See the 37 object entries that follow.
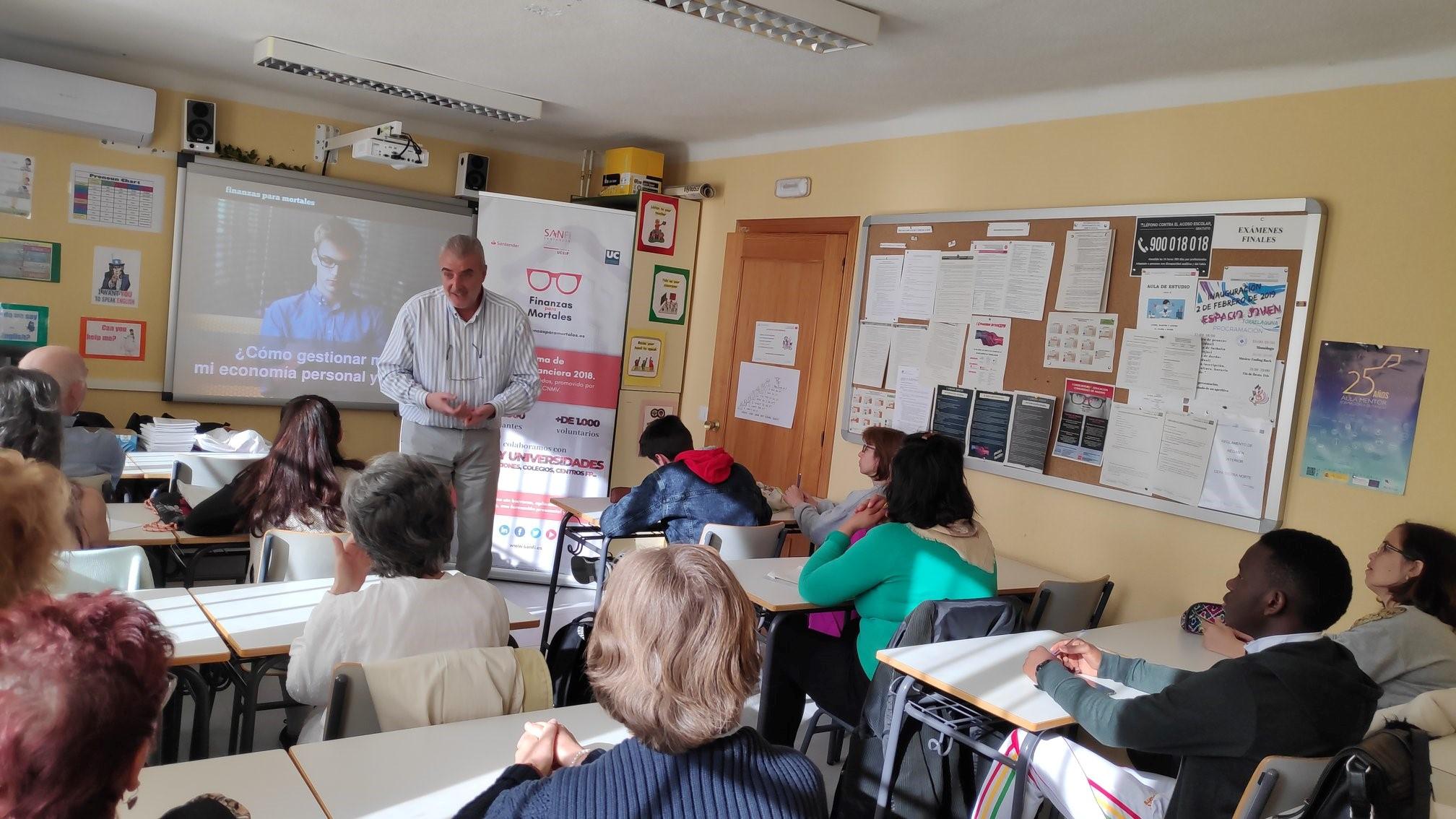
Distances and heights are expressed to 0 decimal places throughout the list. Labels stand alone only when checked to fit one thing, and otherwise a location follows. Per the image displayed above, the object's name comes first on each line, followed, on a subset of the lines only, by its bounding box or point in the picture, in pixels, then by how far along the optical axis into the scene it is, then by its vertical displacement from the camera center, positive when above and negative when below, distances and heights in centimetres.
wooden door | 525 +12
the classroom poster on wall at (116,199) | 546 +48
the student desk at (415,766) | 158 -79
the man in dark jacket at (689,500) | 390 -62
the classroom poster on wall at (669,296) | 613 +30
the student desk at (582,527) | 425 -88
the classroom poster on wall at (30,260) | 531 +8
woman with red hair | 87 -39
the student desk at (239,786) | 149 -79
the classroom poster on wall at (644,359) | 610 -11
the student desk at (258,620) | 219 -77
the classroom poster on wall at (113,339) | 556 -32
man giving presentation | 421 -26
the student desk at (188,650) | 209 -77
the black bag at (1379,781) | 151 -57
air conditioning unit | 499 +93
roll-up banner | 554 -9
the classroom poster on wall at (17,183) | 525 +49
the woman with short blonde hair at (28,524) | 149 -39
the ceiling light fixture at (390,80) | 470 +122
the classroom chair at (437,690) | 181 -72
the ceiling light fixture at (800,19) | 329 +118
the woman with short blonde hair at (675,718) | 126 -50
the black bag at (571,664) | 240 -83
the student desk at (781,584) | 303 -76
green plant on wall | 579 +85
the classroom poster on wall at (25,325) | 534 -28
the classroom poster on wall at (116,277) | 555 +4
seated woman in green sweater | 289 -58
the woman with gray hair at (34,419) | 251 -38
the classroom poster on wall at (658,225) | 600 +73
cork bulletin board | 334 +45
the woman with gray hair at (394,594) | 200 -60
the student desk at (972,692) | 224 -75
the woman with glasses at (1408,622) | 256 -54
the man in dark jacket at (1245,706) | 185 -59
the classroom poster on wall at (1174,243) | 362 +59
